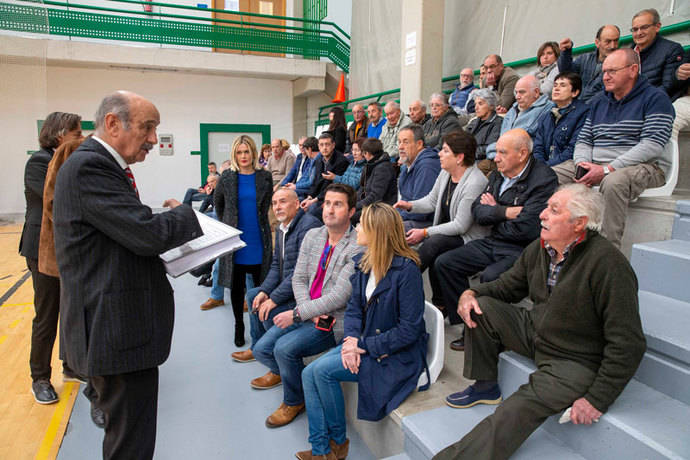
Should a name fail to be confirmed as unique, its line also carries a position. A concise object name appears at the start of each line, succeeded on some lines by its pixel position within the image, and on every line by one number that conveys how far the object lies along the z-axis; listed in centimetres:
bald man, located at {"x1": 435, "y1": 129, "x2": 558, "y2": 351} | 254
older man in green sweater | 151
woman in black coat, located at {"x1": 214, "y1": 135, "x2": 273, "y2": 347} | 331
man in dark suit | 131
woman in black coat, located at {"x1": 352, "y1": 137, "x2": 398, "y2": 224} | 396
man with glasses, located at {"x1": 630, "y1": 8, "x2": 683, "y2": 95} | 316
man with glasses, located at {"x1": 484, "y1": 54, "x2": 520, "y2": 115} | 452
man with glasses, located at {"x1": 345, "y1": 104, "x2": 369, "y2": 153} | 608
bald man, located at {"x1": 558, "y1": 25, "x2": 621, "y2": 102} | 351
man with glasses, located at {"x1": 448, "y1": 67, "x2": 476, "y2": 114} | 542
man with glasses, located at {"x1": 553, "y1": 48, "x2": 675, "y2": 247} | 251
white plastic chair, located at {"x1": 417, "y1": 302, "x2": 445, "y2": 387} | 216
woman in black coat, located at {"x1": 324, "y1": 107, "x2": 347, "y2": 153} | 616
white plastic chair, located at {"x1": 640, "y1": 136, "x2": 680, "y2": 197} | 264
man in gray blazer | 241
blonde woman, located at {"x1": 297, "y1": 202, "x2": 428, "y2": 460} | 201
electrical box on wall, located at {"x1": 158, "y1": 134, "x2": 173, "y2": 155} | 1080
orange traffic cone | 1023
